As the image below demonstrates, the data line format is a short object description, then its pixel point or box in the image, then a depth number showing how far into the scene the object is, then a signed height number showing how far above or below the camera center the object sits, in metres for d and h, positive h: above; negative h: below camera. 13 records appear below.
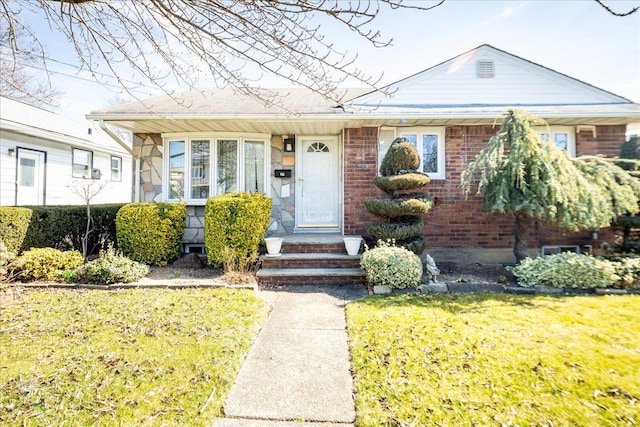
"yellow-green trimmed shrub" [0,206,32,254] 5.38 -0.10
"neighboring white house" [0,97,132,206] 9.38 +2.28
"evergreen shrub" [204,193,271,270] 5.70 -0.20
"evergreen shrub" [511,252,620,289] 4.95 -0.86
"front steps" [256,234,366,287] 5.60 -0.86
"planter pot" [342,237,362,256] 5.93 -0.46
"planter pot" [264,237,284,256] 5.96 -0.48
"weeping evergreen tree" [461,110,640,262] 5.16 +0.66
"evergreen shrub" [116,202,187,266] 6.04 -0.21
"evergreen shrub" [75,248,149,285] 5.21 -0.87
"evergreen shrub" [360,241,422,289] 4.97 -0.79
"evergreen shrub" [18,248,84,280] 5.19 -0.74
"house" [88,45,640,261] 6.45 +2.06
